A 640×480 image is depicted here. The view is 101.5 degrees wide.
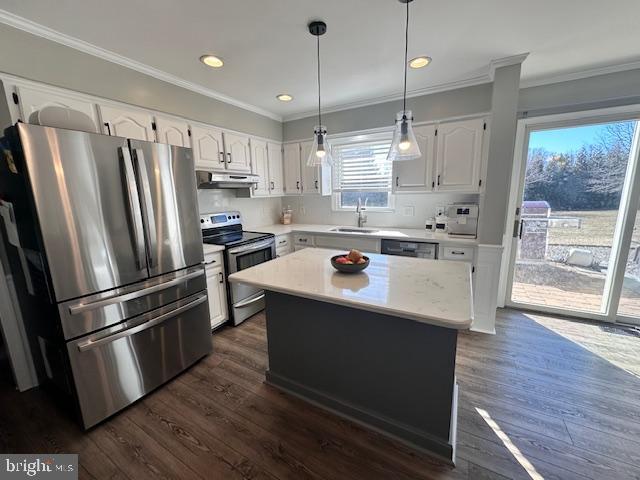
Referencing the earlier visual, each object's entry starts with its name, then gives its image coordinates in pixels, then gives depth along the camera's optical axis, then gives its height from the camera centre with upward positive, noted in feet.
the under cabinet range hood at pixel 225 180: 8.86 +0.68
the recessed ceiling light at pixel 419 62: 7.34 +3.75
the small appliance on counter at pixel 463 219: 9.21 -0.90
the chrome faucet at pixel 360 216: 12.13 -0.93
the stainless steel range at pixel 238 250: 9.14 -1.89
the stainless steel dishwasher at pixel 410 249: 9.37 -1.98
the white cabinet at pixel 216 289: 8.50 -3.02
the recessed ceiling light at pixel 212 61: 7.08 +3.79
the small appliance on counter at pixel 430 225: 10.52 -1.22
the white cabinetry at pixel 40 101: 5.54 +2.27
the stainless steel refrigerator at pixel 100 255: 4.74 -1.10
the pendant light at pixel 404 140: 5.11 +1.07
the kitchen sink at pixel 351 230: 11.46 -1.50
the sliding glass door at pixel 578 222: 8.82 -1.12
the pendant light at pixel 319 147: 5.83 +1.14
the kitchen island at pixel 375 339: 4.48 -2.85
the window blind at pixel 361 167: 11.68 +1.32
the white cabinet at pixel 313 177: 12.23 +0.92
